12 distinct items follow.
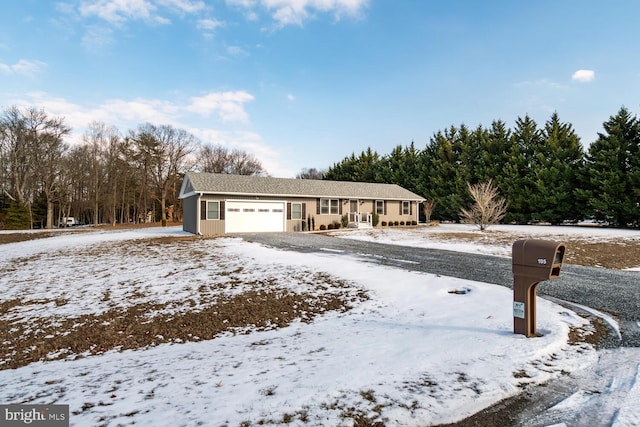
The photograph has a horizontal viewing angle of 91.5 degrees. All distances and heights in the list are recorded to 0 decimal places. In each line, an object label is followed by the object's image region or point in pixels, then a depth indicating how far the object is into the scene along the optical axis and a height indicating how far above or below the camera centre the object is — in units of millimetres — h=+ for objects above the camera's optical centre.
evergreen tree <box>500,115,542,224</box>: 28141 +3893
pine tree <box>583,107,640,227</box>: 23109 +3055
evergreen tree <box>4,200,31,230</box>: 29250 +12
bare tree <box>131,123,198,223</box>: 38669 +8312
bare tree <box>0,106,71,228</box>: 29297 +6470
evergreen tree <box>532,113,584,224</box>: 26109 +3200
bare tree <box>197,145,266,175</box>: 47750 +8650
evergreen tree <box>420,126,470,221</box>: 31938 +3881
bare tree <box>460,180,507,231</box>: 21516 +314
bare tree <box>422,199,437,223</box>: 31438 +584
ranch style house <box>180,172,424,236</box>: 19250 +860
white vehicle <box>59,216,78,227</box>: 38306 -623
